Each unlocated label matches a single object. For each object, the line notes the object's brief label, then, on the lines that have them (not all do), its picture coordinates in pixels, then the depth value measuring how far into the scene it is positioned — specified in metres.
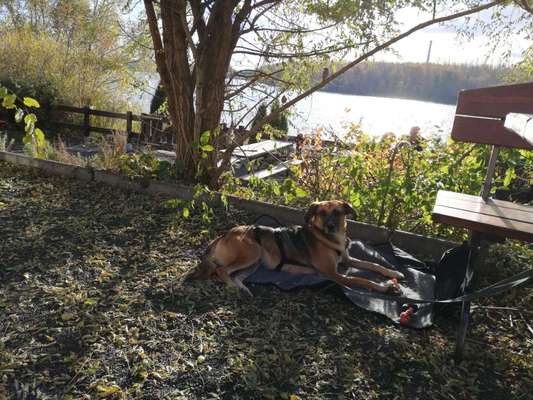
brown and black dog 3.37
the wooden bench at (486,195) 2.54
